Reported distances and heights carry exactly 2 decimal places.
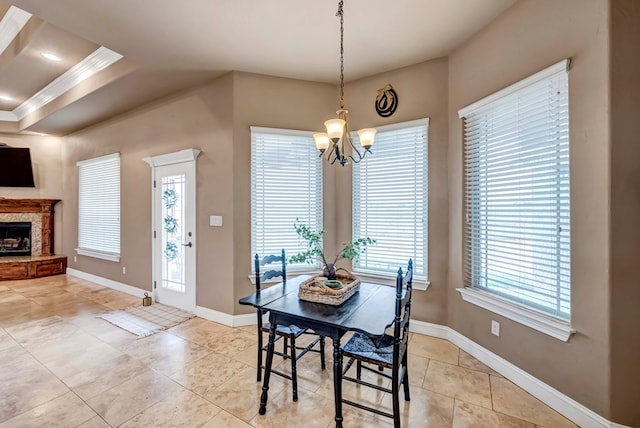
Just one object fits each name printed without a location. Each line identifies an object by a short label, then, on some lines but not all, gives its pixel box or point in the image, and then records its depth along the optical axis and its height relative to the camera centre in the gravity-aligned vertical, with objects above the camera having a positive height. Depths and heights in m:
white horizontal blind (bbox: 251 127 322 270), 3.60 +0.32
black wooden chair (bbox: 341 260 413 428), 1.73 -0.93
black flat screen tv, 5.92 +0.96
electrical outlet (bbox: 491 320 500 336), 2.53 -1.02
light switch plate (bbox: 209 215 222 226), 3.63 -0.09
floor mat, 3.45 -1.36
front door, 3.94 -0.24
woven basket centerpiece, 2.03 -0.55
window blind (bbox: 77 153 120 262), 5.12 +0.11
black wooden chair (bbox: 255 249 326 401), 2.15 -0.93
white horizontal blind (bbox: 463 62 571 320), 2.09 +0.14
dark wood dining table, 1.73 -0.65
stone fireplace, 5.83 -0.53
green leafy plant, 2.17 -0.30
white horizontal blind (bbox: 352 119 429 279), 3.28 +0.16
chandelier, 2.06 +0.59
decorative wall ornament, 3.42 +1.34
